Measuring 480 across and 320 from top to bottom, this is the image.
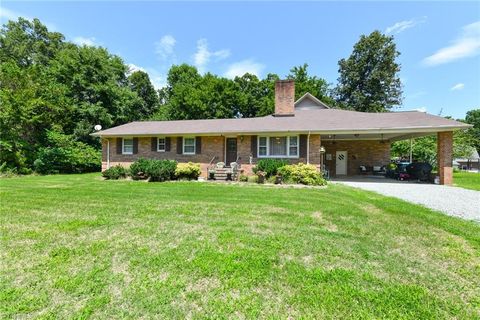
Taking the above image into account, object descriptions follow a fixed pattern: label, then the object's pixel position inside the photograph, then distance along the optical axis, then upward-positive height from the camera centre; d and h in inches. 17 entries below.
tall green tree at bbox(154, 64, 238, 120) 1221.1 +303.9
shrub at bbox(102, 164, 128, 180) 569.0 -32.8
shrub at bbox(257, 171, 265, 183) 493.7 -36.2
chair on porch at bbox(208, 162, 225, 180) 548.1 -22.2
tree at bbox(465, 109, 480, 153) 2536.4 +484.8
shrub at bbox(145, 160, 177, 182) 514.6 -23.0
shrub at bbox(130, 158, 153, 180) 533.4 -22.2
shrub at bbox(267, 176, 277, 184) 488.4 -40.7
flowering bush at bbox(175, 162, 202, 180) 533.0 -26.0
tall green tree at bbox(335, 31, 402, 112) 1412.6 +495.3
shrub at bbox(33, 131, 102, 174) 701.3 +8.6
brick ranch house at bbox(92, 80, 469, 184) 491.8 +54.3
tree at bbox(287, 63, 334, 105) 1213.3 +412.0
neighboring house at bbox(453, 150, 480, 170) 1337.4 -24.9
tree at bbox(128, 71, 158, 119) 1435.9 +423.0
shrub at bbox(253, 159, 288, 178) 503.3 -13.9
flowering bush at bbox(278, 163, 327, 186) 460.4 -29.5
